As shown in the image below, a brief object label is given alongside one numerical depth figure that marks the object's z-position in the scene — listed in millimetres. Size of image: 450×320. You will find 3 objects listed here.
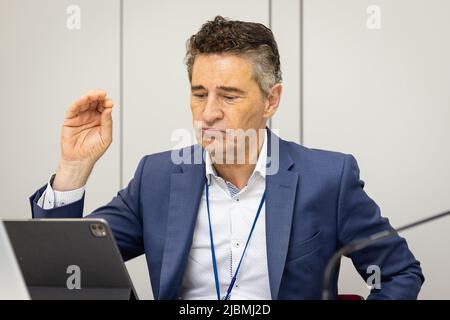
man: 1863
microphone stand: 1349
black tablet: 1594
